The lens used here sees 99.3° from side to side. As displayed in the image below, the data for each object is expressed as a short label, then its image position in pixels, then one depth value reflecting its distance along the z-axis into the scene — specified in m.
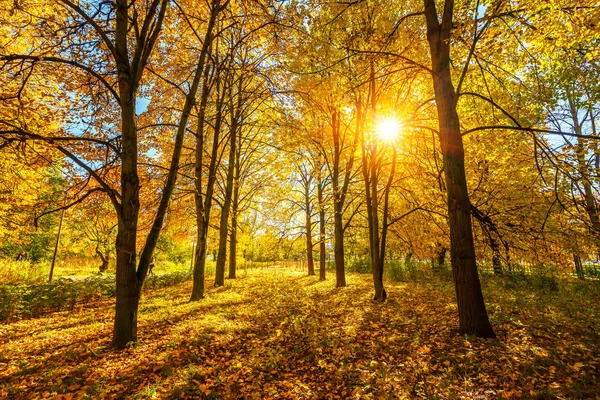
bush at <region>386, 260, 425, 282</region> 14.71
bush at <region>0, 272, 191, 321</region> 7.29
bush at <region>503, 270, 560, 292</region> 10.55
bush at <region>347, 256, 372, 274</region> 20.10
